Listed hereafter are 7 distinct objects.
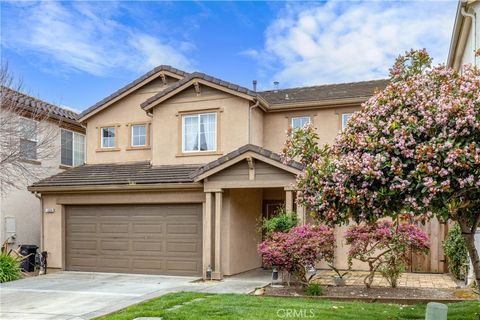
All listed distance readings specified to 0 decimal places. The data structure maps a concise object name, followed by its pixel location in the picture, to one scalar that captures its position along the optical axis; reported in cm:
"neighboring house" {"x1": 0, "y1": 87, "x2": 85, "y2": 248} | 1623
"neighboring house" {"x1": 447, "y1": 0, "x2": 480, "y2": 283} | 1127
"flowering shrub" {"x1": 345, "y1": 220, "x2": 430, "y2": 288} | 1067
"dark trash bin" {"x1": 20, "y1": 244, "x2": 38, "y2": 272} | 1608
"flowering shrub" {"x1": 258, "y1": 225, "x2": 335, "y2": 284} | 1065
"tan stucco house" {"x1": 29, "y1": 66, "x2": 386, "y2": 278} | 1393
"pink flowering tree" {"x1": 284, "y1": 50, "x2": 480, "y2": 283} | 542
